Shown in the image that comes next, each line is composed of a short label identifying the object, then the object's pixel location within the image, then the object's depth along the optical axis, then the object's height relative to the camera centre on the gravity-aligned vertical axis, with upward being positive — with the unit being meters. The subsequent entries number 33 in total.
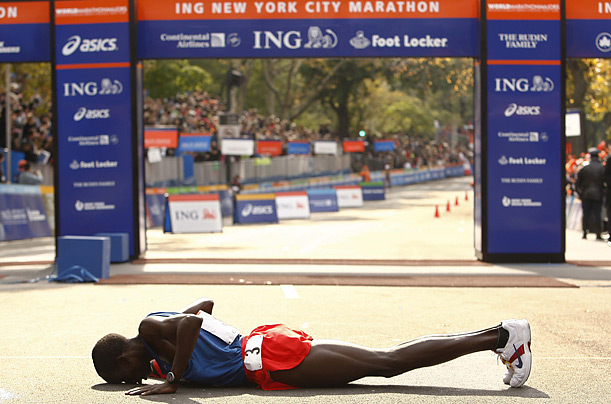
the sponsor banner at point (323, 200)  37.69 -1.41
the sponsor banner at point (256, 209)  31.06 -1.44
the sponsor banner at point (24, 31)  16.89 +2.64
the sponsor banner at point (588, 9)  16.50 +2.86
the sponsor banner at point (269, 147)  44.53 +1.04
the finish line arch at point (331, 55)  16.52 +2.09
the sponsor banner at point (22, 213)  23.47 -1.16
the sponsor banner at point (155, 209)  29.83 -1.37
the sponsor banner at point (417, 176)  69.06 -0.90
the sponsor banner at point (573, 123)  25.92 +1.19
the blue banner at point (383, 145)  64.31 +1.53
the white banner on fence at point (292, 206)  33.56 -1.45
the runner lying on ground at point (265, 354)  6.18 -1.31
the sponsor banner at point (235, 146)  35.00 +0.87
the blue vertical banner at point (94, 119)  16.80 +0.96
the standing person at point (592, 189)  22.12 -0.64
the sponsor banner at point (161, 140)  32.16 +1.05
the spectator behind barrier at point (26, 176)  25.16 -0.15
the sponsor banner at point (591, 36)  16.48 +2.37
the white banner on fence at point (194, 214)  26.88 -1.36
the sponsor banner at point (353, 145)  60.38 +1.45
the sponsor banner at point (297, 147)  48.56 +1.11
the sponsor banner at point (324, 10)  16.66 +2.93
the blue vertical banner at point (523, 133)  16.45 +0.58
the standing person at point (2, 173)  24.81 -0.05
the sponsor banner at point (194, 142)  34.75 +1.04
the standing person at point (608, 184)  20.64 -0.48
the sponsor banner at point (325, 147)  51.12 +1.15
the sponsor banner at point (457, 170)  87.14 -0.46
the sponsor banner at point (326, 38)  16.62 +2.40
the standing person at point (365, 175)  58.20 -0.56
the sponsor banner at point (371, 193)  48.32 -1.44
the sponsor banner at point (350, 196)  42.31 -1.39
